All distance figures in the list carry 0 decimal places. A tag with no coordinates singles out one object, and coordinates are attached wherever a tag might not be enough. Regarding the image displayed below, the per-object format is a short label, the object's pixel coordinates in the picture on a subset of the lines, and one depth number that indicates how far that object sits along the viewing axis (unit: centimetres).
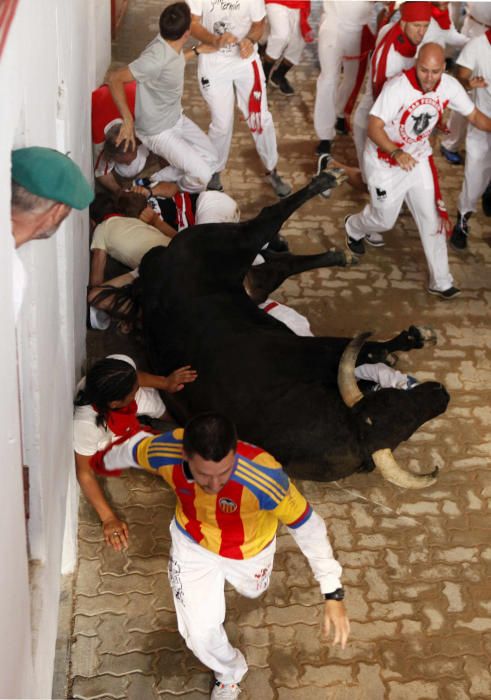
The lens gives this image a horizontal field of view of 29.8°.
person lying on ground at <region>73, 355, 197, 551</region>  452
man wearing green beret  241
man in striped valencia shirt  330
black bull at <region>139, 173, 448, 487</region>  450
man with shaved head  595
